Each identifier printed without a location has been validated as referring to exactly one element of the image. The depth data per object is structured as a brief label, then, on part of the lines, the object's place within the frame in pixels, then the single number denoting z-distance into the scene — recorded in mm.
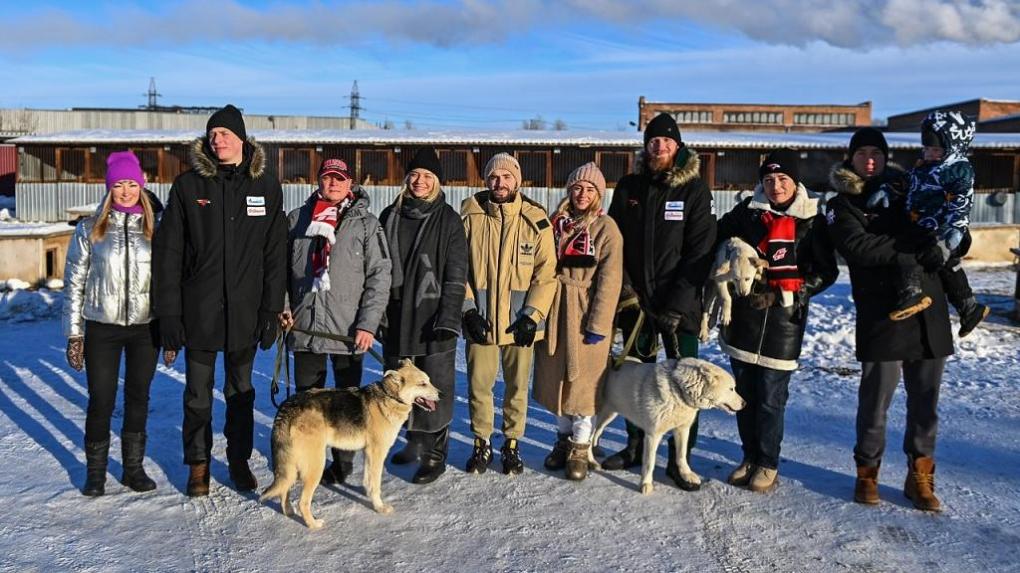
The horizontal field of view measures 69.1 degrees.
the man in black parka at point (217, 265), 4055
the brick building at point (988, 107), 41438
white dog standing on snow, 4215
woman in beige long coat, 4461
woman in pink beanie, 4086
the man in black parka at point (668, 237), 4387
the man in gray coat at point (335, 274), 4223
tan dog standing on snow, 3838
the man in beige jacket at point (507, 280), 4477
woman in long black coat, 4402
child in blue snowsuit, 3791
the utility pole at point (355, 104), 67312
